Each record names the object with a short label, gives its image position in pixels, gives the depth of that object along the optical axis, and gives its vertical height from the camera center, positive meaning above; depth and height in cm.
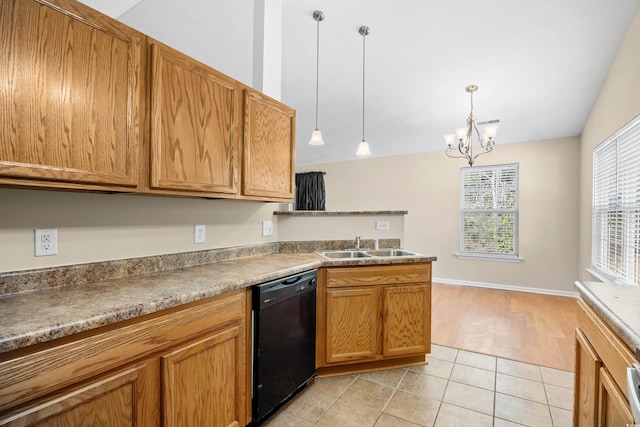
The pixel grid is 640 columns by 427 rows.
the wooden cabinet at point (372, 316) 231 -80
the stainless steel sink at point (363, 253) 281 -37
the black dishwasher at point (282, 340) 173 -79
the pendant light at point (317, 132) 293 +75
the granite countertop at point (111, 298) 96 -36
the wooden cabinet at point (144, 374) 92 -60
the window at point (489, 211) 510 +5
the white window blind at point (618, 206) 273 +9
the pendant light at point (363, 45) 311 +178
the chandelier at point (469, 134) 319 +85
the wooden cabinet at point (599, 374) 99 -59
